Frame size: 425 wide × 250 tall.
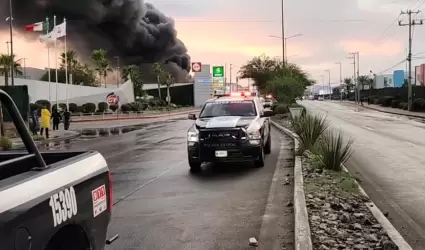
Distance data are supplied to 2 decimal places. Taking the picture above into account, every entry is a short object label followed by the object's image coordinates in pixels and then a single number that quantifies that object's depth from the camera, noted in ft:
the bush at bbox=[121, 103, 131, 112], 230.56
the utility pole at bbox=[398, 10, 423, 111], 190.08
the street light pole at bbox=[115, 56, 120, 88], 459.28
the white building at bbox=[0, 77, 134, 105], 213.05
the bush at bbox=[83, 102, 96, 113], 212.91
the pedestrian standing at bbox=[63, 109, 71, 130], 122.11
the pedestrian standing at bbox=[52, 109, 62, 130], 121.19
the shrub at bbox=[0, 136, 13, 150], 71.15
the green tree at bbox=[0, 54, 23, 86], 213.54
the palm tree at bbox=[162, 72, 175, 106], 394.73
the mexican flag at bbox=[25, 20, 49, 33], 135.74
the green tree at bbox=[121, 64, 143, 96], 371.15
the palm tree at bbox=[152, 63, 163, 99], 393.21
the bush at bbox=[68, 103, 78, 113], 208.64
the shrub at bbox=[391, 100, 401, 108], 230.73
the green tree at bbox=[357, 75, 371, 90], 480.64
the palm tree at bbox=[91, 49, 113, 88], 351.46
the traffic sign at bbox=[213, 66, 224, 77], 385.70
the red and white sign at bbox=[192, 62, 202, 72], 388.57
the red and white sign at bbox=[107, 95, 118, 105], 204.60
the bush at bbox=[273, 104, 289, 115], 145.05
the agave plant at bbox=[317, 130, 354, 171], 36.81
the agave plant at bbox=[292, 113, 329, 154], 47.78
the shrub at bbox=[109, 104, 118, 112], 223.43
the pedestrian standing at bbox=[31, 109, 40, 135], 96.32
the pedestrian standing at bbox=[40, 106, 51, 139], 94.84
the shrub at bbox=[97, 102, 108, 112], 224.02
